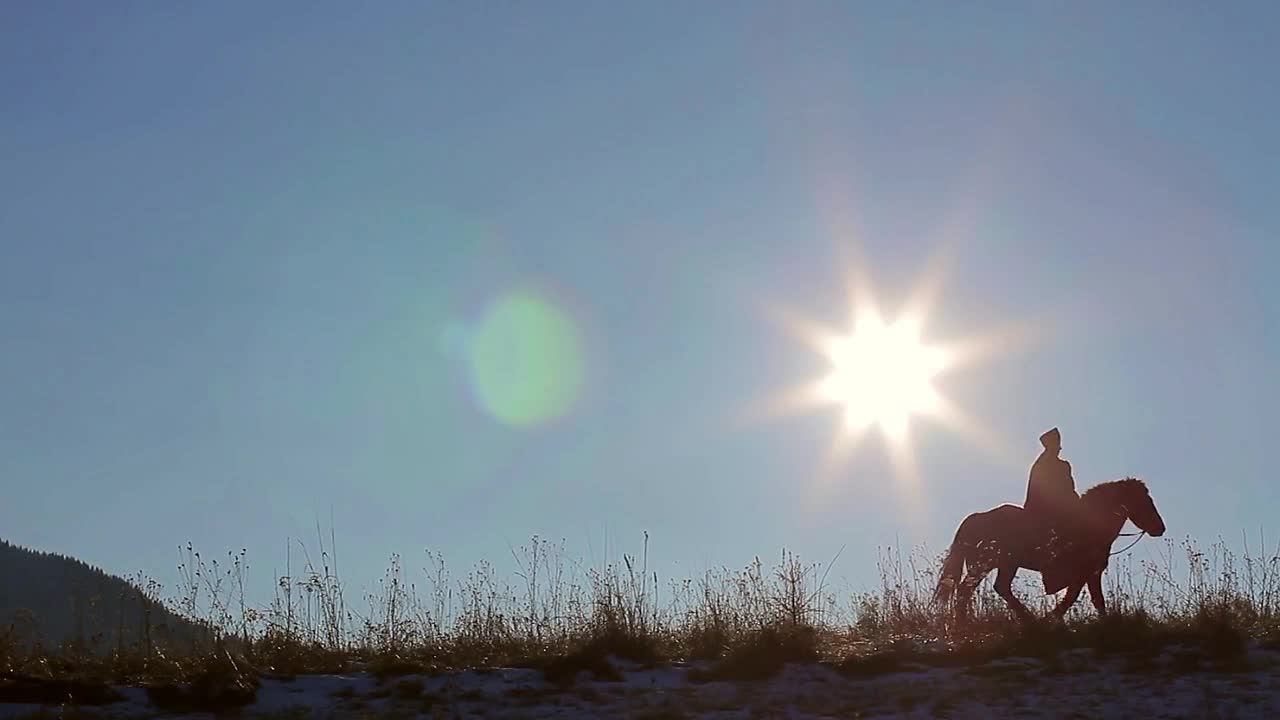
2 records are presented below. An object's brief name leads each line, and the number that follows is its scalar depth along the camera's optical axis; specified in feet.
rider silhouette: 50.24
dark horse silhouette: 49.21
